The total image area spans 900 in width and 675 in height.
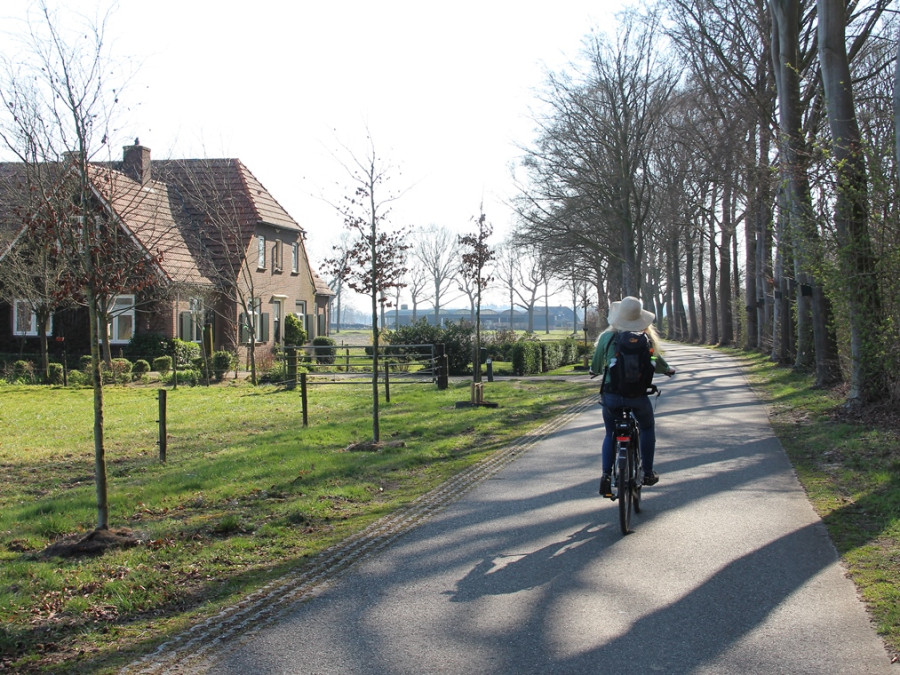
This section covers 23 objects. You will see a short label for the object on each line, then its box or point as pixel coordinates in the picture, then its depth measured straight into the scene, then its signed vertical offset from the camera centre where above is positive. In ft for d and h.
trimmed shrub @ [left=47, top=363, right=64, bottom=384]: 79.46 -1.38
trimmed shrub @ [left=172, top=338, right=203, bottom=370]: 93.70 +0.62
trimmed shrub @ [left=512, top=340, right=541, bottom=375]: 102.78 -1.06
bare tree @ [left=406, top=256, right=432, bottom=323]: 307.78 +23.70
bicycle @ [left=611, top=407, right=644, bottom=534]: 21.57 -3.32
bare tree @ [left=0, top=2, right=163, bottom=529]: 21.54 +3.46
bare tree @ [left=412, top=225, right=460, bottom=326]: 311.27 +31.86
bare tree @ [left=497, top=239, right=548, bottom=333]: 313.40 +25.65
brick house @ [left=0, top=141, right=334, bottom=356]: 91.09 +11.27
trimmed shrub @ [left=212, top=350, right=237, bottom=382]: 84.17 -0.72
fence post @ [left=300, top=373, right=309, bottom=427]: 47.16 -2.89
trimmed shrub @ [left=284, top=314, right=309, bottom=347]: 116.26 +3.26
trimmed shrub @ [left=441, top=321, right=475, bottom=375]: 105.70 +0.26
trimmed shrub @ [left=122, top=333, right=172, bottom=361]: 99.25 +1.43
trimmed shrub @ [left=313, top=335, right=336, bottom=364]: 110.63 +1.40
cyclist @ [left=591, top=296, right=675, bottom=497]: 23.22 -0.54
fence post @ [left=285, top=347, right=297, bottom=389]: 80.64 -1.81
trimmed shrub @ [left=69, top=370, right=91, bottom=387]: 78.38 -1.91
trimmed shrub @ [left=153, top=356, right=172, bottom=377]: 82.84 -0.68
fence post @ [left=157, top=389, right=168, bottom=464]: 35.32 -3.01
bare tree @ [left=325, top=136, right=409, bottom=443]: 40.68 +4.89
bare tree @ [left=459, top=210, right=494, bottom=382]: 70.95 +8.40
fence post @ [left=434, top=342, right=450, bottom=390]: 75.60 -2.03
